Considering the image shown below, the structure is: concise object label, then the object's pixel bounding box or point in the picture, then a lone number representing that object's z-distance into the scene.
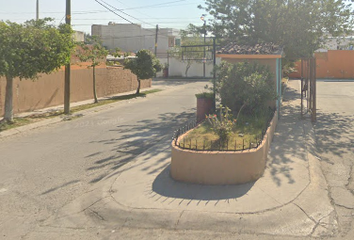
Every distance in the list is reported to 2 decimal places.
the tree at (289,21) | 14.88
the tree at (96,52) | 20.28
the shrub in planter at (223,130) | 7.24
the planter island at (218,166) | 6.48
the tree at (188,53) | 44.38
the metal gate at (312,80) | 12.80
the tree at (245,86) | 9.87
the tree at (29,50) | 12.27
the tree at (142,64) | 25.17
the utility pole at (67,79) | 16.14
